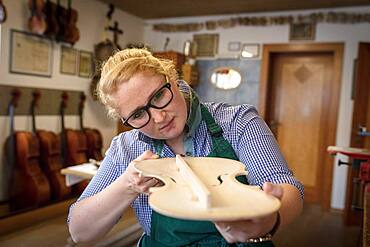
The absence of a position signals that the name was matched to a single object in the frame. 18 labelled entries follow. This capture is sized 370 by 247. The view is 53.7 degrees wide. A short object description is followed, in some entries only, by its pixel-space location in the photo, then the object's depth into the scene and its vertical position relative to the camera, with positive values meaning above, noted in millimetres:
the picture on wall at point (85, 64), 4553 +398
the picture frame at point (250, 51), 4891 +729
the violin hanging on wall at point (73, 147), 4121 -593
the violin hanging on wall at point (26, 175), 3576 -819
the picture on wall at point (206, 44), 5145 +830
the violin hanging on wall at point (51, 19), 3844 +799
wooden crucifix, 4929 +897
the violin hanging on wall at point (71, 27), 4094 +765
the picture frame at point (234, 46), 4996 +797
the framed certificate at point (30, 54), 3678 +410
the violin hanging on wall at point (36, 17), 3725 +777
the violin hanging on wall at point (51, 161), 3803 -704
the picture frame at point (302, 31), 4578 +970
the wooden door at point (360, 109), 3818 +22
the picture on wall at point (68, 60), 4271 +407
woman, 885 -116
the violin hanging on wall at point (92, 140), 4404 -533
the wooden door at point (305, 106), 4582 +25
